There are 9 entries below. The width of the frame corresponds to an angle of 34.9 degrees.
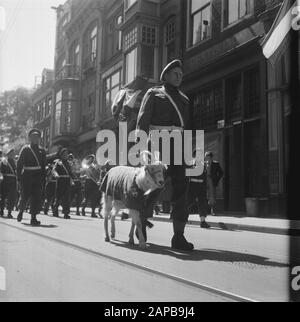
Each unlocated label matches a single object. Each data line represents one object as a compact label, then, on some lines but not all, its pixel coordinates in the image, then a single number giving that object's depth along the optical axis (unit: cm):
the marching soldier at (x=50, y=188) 1568
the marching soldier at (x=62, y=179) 1334
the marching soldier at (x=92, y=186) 1499
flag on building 1159
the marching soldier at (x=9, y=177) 1300
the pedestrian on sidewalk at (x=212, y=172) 1281
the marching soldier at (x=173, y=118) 551
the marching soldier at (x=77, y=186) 1767
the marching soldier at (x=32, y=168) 988
